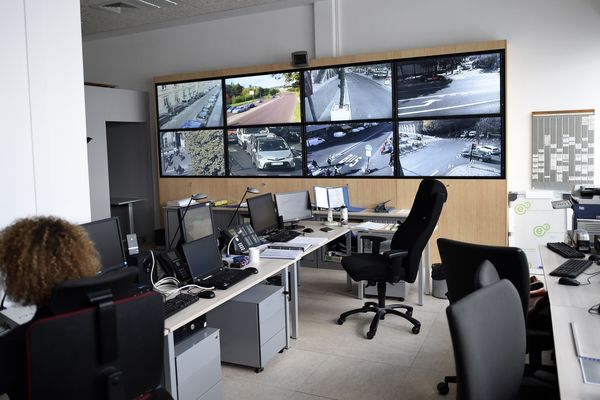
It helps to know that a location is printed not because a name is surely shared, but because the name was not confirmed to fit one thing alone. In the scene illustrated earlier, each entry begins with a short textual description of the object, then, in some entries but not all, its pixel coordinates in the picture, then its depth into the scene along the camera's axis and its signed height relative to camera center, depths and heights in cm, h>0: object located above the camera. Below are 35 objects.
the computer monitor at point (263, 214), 451 -44
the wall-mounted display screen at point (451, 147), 567 +16
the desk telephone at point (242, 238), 395 -57
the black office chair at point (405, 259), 400 -78
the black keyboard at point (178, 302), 256 -70
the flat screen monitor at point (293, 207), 510 -42
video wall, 572 +54
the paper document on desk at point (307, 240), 427 -65
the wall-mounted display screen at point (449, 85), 560 +86
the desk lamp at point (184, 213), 344 -31
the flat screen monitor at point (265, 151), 673 +21
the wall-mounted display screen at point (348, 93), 614 +88
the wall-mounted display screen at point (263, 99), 664 +90
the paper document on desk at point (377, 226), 504 -64
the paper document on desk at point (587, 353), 167 -70
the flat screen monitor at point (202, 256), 311 -56
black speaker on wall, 643 +135
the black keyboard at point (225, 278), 304 -69
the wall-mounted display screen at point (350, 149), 622 +18
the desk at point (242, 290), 247 -74
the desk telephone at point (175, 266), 315 -61
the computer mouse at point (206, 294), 283 -71
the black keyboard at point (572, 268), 293 -66
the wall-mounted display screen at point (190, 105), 713 +91
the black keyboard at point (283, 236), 443 -63
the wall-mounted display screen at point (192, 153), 721 +22
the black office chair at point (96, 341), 157 -56
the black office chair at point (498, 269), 254 -57
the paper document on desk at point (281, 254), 381 -67
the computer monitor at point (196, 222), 350 -39
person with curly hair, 164 -32
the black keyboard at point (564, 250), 340 -64
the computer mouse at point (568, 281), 274 -67
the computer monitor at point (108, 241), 294 -42
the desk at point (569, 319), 159 -70
